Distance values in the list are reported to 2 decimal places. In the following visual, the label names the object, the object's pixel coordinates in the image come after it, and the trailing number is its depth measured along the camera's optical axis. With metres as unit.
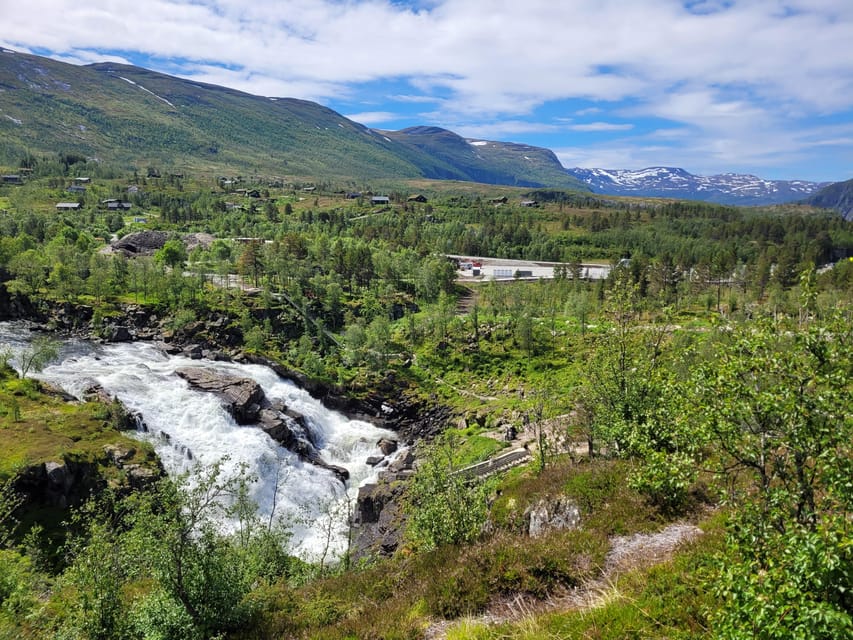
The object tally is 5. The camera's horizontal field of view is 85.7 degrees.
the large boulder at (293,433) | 57.26
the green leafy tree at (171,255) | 106.44
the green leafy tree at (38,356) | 55.91
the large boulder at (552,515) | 19.75
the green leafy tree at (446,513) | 19.70
